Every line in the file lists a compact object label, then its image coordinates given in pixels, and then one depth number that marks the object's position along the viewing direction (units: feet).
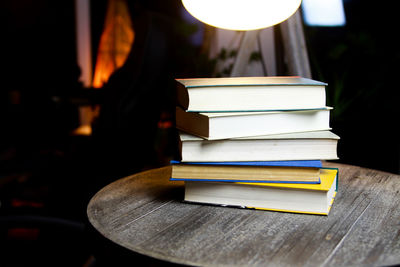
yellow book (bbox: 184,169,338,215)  2.26
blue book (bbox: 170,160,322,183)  2.28
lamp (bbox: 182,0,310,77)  2.65
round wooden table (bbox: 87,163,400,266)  1.75
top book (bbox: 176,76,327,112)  2.33
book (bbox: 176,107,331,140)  2.30
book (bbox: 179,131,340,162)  2.35
